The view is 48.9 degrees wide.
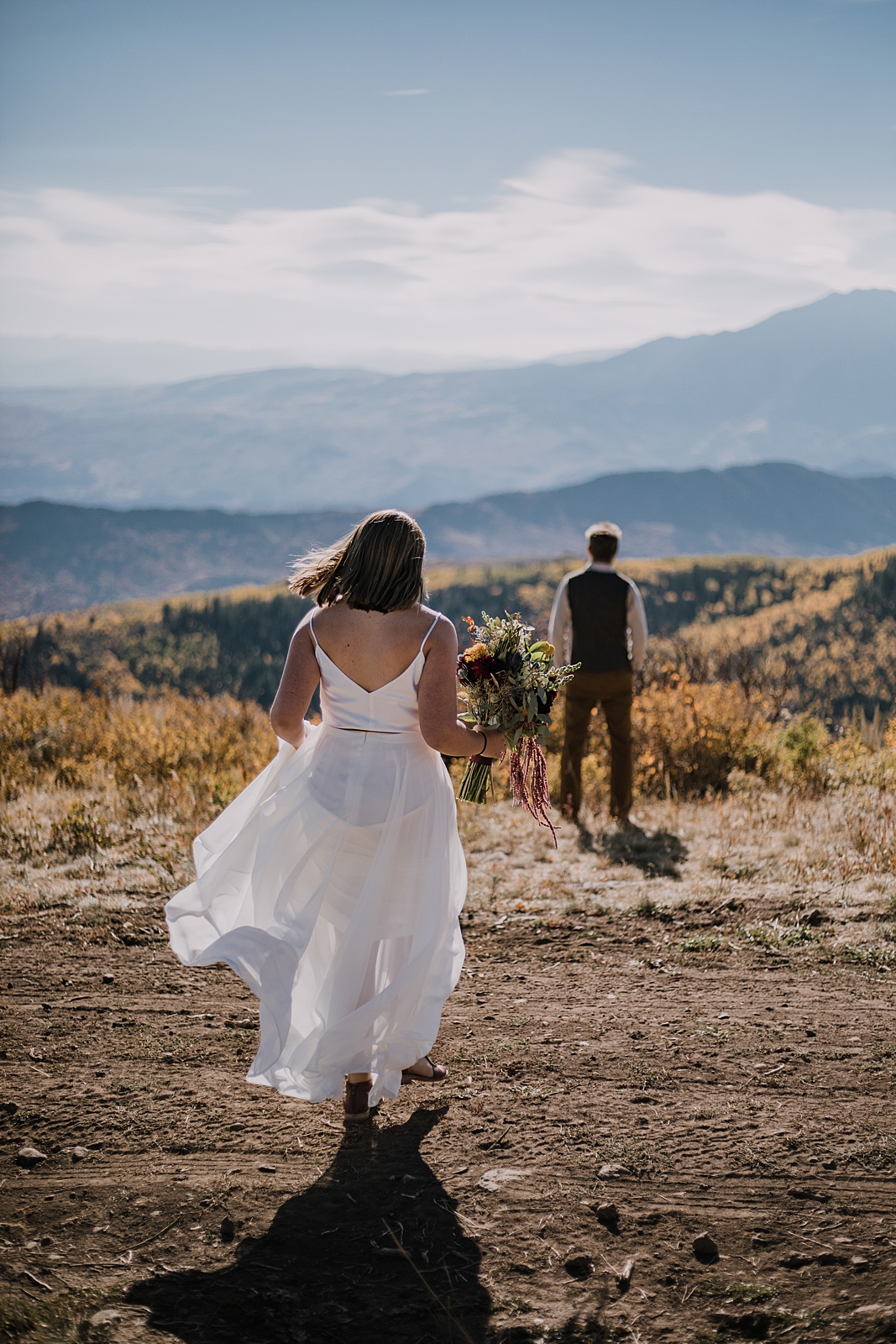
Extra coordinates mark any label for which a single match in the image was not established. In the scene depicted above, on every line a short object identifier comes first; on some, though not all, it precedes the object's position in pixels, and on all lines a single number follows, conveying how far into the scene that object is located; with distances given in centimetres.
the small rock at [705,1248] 252
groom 679
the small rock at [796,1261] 247
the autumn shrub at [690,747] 845
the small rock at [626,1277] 243
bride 297
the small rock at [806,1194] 273
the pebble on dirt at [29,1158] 298
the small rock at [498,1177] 287
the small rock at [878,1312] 225
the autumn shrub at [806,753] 810
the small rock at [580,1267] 248
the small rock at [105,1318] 228
